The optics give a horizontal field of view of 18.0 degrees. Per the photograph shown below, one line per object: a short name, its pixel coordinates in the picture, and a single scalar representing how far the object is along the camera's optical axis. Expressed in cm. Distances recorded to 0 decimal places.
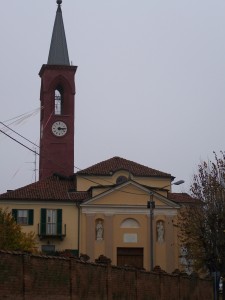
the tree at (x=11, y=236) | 4458
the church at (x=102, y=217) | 5747
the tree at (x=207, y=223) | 4272
